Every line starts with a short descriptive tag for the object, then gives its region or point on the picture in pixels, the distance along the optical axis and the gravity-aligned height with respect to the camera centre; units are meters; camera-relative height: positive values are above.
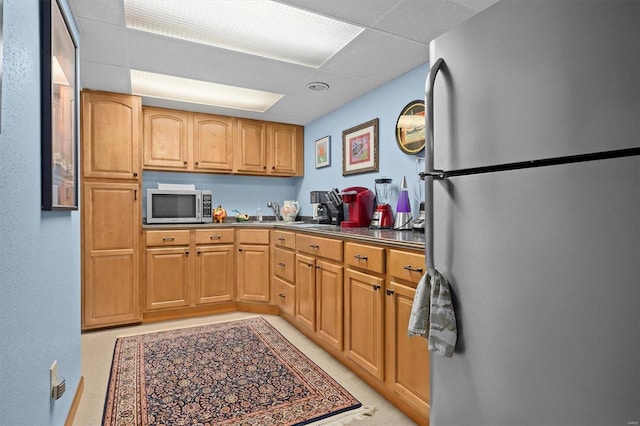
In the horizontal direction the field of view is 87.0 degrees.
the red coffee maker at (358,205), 2.88 +0.05
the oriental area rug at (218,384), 1.77 -1.07
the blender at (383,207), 2.70 +0.03
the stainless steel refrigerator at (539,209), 0.70 +0.00
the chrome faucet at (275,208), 4.42 +0.03
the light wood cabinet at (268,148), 4.01 +0.76
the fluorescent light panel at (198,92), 3.12 +1.21
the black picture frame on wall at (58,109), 1.24 +0.42
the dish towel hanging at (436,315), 1.01 -0.33
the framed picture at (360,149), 3.06 +0.60
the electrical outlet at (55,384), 1.31 -0.69
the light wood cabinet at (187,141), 3.58 +0.77
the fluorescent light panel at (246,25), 1.92 +1.16
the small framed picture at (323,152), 3.80 +0.68
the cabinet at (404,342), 1.61 -0.67
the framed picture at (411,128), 2.53 +0.64
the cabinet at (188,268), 3.29 -0.58
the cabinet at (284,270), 3.03 -0.57
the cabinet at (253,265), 3.52 -0.58
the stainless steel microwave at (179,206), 3.52 +0.05
